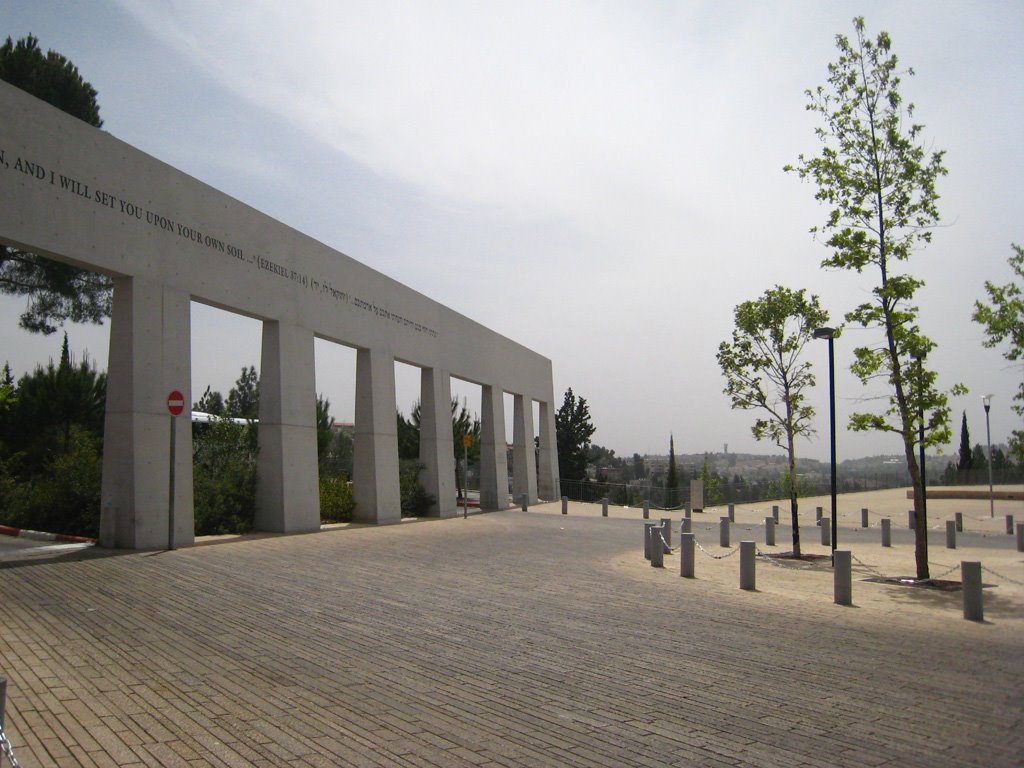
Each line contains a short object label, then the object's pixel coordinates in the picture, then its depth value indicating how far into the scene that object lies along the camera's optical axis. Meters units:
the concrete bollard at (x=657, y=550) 14.41
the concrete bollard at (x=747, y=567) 12.23
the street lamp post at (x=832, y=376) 14.94
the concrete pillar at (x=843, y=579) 11.09
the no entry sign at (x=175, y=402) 14.08
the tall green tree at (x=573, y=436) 55.69
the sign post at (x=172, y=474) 13.91
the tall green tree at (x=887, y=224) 13.41
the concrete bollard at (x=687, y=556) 13.41
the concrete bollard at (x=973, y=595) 10.12
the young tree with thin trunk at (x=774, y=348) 19.30
